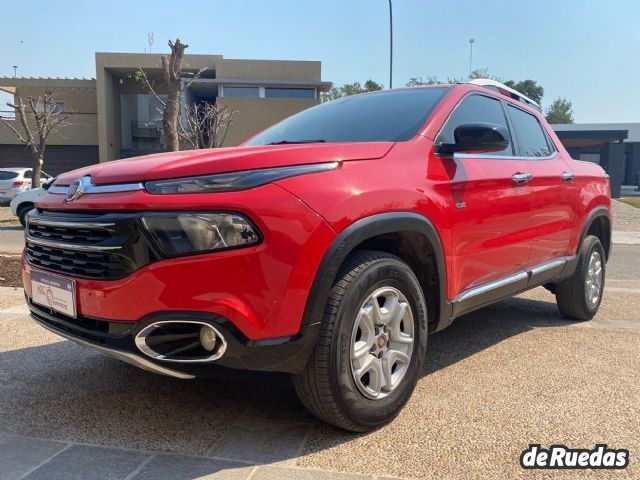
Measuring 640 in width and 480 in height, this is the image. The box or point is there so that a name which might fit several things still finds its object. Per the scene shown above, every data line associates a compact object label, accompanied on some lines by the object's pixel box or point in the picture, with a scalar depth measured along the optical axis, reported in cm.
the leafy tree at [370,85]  6744
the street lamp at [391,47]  2191
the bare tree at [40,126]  1994
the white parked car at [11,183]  2058
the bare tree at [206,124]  1631
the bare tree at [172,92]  1005
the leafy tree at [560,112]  9030
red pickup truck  220
